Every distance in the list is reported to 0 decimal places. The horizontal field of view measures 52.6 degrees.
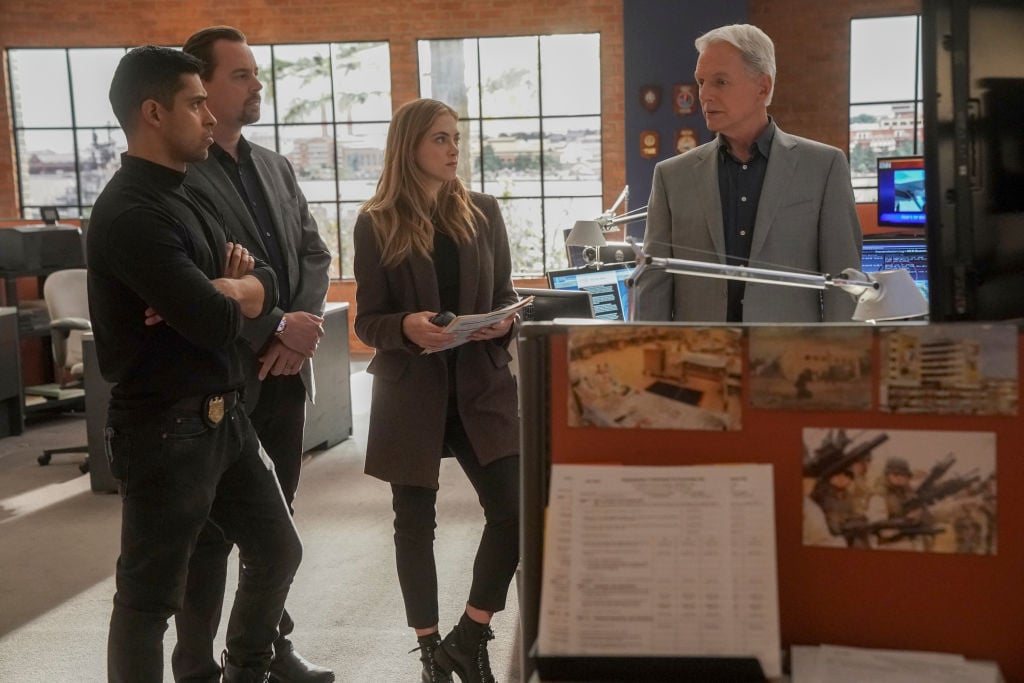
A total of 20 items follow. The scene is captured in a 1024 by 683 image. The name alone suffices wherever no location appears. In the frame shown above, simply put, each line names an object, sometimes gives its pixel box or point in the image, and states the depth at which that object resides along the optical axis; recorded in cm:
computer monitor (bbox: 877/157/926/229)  521
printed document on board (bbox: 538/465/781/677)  110
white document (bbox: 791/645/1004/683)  111
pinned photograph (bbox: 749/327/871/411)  114
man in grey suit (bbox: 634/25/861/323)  211
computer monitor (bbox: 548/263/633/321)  350
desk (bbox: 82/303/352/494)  479
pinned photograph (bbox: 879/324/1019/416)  111
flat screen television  111
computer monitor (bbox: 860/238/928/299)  433
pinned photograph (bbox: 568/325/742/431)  117
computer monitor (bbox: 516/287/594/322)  285
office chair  588
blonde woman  236
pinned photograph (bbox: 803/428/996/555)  113
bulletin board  114
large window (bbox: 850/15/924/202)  880
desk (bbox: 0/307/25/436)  603
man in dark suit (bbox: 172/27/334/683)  230
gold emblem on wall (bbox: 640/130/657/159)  827
